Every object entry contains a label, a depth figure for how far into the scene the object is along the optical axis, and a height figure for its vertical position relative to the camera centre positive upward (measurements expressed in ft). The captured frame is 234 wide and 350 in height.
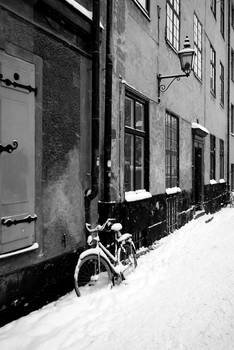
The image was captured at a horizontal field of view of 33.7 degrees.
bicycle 15.43 -3.97
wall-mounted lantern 26.72 +7.99
